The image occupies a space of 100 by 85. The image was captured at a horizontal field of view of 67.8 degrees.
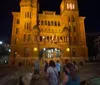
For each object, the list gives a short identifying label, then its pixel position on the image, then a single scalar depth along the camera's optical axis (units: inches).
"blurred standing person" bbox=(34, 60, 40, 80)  252.3
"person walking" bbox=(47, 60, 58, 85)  124.8
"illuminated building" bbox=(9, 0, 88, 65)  973.2
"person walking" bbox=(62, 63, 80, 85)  87.0
